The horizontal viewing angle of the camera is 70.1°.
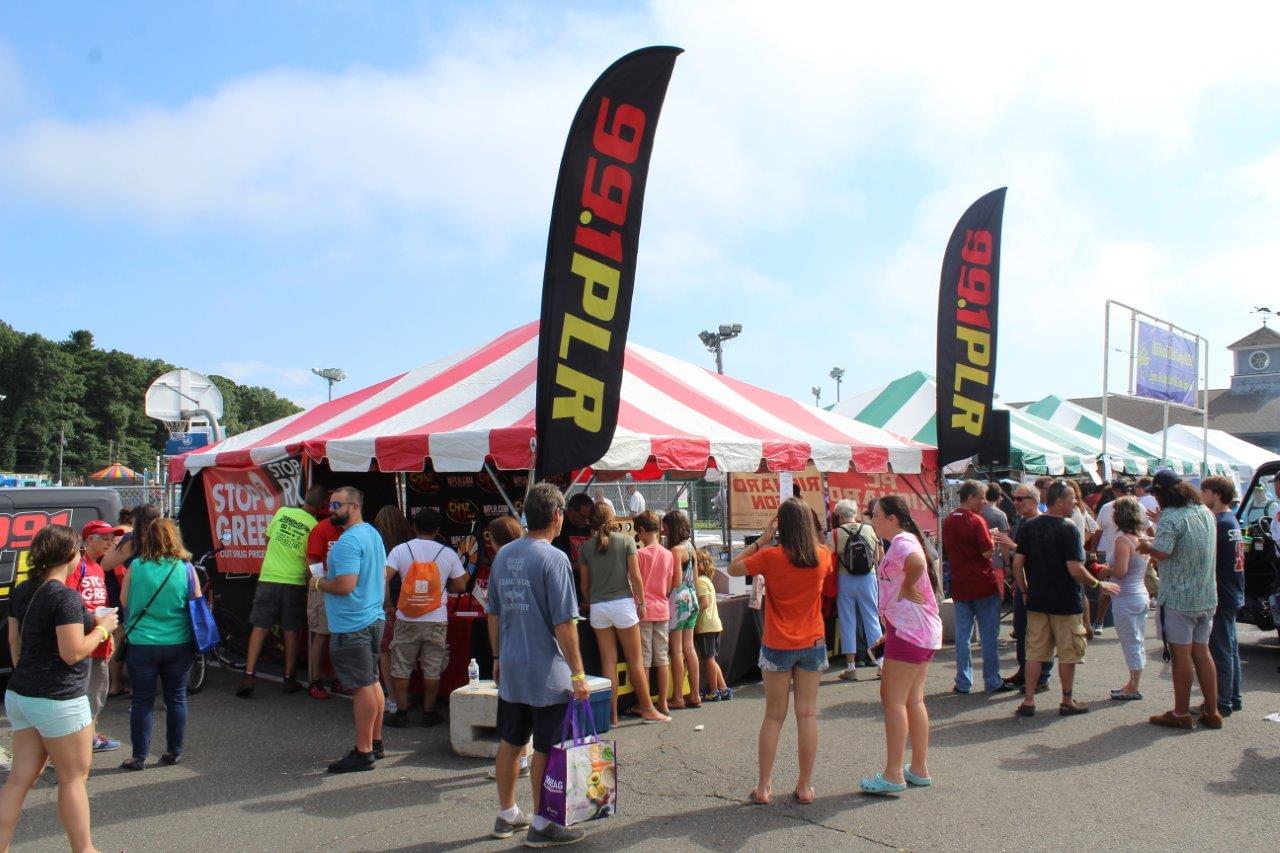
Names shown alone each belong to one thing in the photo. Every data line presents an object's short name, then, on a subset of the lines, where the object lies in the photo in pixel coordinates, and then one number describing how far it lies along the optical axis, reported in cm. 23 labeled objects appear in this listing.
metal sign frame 1425
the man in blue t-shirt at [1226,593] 650
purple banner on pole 1612
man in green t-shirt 784
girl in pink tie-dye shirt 493
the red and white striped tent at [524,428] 728
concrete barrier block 589
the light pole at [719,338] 2962
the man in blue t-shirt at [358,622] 547
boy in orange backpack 665
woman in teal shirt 558
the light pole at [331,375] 4502
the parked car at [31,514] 740
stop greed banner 904
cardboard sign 1407
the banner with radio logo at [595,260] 658
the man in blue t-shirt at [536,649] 430
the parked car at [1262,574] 880
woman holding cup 385
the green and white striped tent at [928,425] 1728
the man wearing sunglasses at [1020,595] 754
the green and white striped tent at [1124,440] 2227
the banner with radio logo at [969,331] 1054
